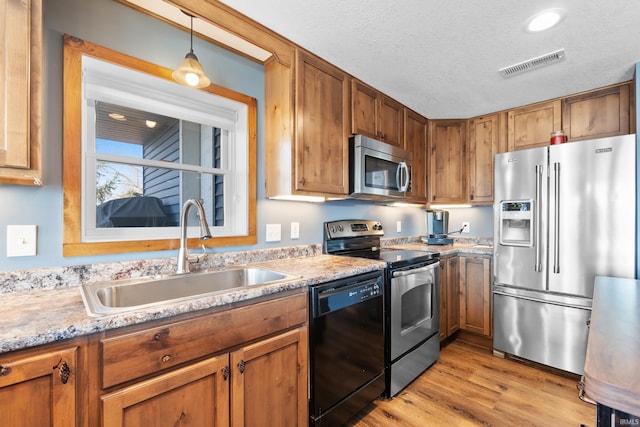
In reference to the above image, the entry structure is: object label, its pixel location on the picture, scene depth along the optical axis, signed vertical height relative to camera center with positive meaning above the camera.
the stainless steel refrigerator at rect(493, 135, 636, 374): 2.02 -0.19
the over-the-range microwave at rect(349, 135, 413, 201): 2.20 +0.36
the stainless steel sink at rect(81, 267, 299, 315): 1.17 -0.36
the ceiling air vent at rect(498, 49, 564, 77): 1.96 +1.09
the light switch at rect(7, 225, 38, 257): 1.15 -0.11
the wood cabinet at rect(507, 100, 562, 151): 2.67 +0.87
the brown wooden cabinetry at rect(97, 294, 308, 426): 0.90 -0.58
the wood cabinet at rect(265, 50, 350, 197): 1.86 +0.52
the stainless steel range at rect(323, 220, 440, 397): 1.93 -0.63
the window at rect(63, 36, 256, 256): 1.31 +0.33
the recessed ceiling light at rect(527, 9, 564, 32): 1.54 +1.09
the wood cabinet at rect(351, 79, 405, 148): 2.27 +0.86
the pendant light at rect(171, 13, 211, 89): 1.42 +0.71
